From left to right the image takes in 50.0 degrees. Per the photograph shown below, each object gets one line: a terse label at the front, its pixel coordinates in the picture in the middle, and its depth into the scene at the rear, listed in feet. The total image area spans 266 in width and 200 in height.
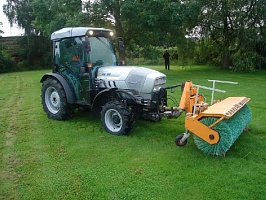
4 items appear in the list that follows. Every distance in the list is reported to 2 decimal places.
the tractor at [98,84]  16.72
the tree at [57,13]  44.50
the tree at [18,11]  80.79
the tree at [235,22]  51.67
